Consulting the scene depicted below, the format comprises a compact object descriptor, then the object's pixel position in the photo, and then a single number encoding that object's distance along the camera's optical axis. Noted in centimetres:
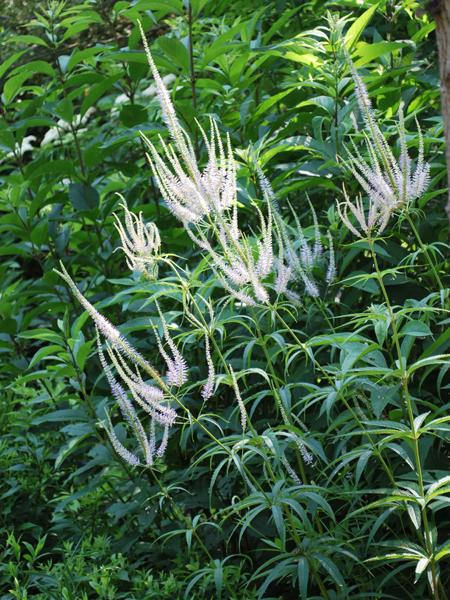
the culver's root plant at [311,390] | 269
